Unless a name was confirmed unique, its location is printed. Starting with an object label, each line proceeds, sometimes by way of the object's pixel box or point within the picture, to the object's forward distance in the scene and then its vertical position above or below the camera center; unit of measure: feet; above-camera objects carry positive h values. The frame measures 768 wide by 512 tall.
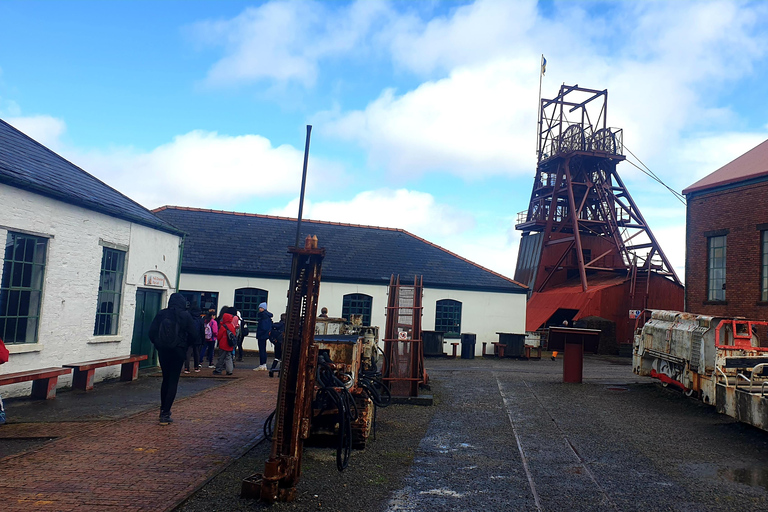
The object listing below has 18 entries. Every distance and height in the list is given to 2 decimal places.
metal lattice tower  109.09 +19.83
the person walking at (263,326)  50.55 -2.75
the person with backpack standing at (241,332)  53.52 -3.58
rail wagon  29.50 -2.26
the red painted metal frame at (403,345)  38.32 -2.76
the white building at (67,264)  33.96 +1.20
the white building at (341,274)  75.20 +3.40
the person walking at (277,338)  45.44 -3.31
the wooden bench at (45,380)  32.76 -5.80
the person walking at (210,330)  50.03 -3.33
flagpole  123.95 +38.40
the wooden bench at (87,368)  37.60 -5.48
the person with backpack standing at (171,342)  27.45 -2.48
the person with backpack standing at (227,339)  46.24 -3.69
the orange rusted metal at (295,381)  17.65 -2.71
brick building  58.18 +8.90
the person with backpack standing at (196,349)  38.70 -4.84
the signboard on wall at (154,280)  48.83 +0.55
